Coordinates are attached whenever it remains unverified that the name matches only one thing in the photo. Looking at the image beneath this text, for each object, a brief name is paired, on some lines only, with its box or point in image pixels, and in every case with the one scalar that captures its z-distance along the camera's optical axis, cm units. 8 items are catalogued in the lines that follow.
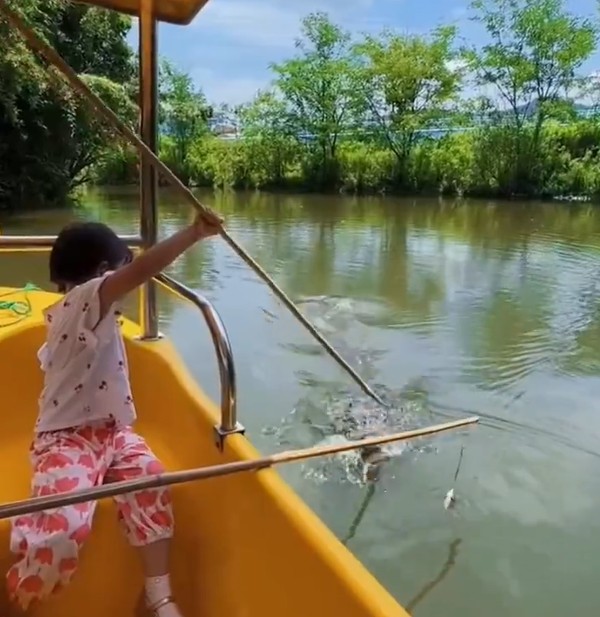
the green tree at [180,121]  1856
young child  120
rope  188
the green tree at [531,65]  1507
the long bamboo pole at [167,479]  88
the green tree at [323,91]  1717
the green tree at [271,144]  1786
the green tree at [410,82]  1630
